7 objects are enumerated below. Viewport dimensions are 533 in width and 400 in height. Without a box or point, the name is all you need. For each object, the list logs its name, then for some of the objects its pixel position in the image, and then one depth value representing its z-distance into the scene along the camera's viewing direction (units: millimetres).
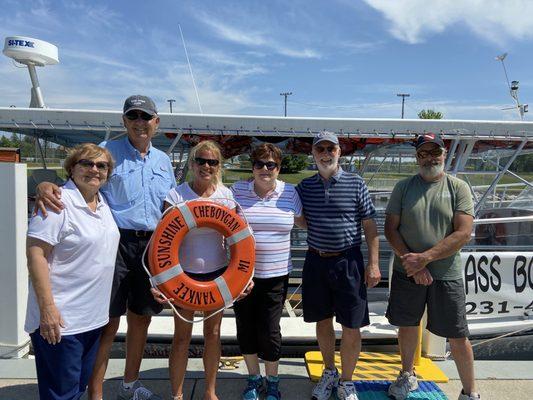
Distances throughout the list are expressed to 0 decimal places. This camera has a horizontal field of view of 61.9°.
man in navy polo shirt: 2490
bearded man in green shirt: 2434
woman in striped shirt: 2443
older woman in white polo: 1807
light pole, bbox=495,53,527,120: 6707
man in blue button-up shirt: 2283
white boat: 3414
